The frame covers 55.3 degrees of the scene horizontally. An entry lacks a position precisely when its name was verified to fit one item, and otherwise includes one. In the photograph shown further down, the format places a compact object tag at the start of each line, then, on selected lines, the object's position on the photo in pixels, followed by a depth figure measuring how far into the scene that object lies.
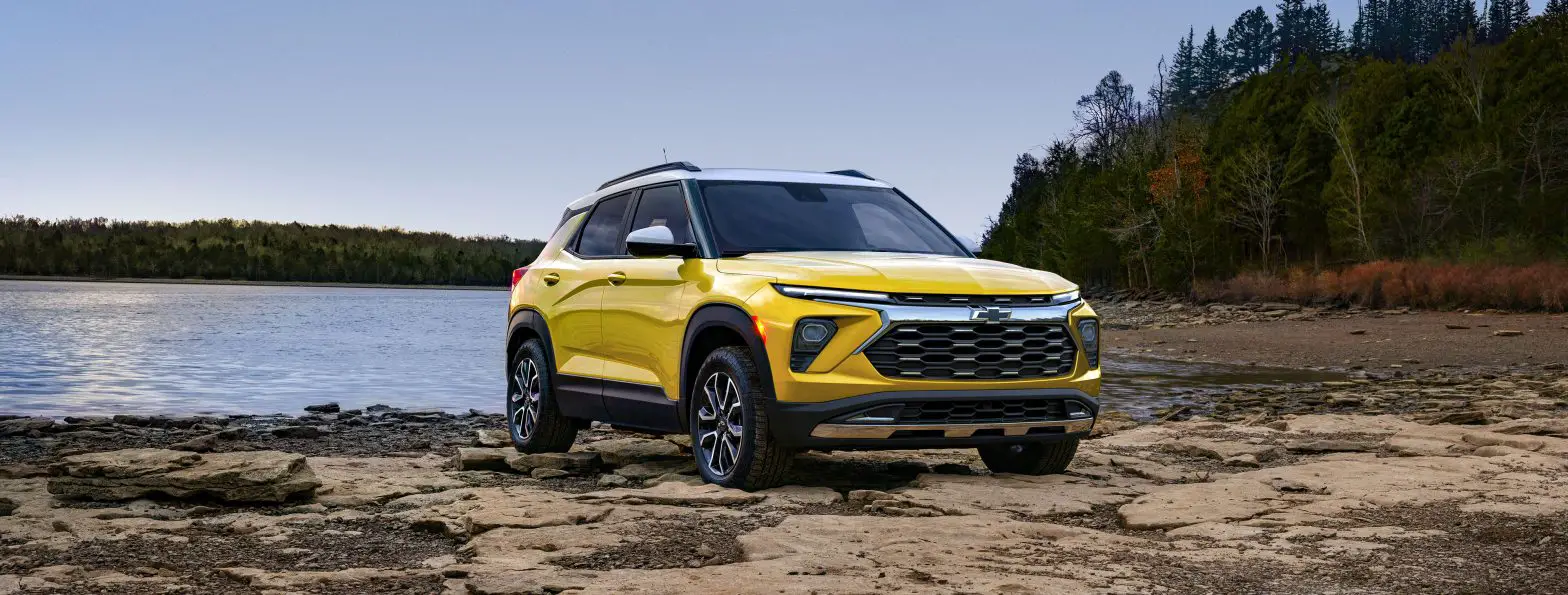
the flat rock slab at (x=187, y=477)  7.90
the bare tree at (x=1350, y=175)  59.75
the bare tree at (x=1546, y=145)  55.72
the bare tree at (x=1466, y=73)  63.31
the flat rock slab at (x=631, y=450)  9.98
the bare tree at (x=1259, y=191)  66.19
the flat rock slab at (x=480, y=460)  9.88
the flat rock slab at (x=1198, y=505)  7.10
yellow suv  7.70
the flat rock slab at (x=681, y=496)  7.74
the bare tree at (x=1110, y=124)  99.06
